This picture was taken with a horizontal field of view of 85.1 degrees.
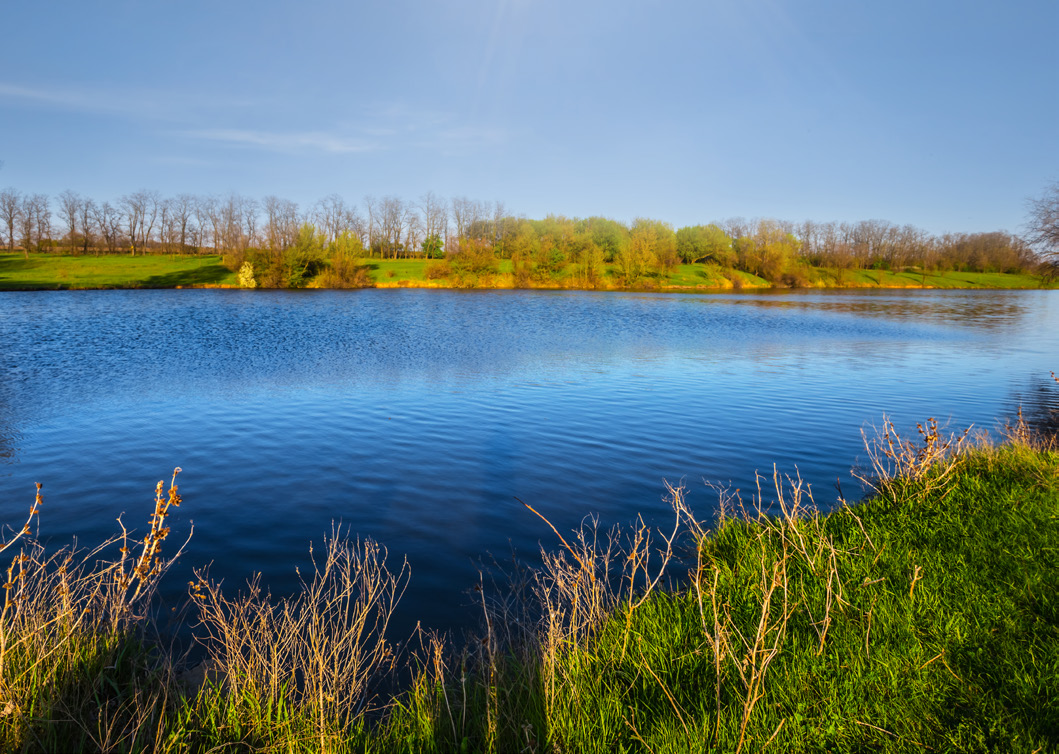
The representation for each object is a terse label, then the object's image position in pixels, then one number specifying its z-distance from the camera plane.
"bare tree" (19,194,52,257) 89.44
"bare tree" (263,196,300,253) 75.12
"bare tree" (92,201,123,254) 98.31
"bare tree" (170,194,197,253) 105.50
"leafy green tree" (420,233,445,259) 107.00
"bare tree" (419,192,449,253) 112.88
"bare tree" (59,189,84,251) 97.78
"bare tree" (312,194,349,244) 112.50
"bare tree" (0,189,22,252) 93.38
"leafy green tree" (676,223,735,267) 111.69
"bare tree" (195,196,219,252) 106.50
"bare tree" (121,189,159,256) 102.38
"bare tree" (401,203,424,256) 110.38
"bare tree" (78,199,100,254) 93.31
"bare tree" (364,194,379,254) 110.39
